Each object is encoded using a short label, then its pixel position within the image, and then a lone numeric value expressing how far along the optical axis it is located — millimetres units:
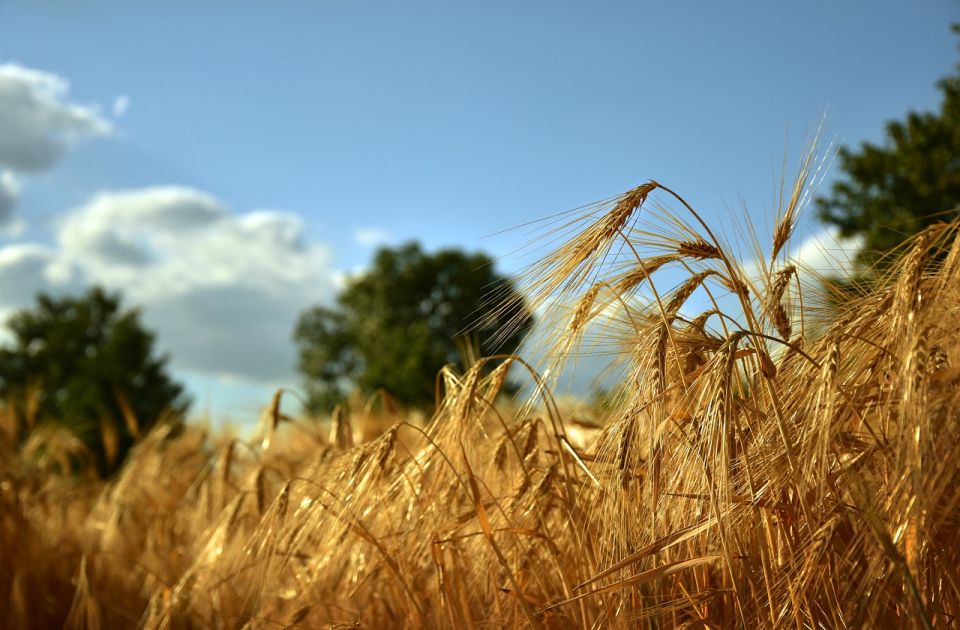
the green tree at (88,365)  16281
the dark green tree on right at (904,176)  14336
